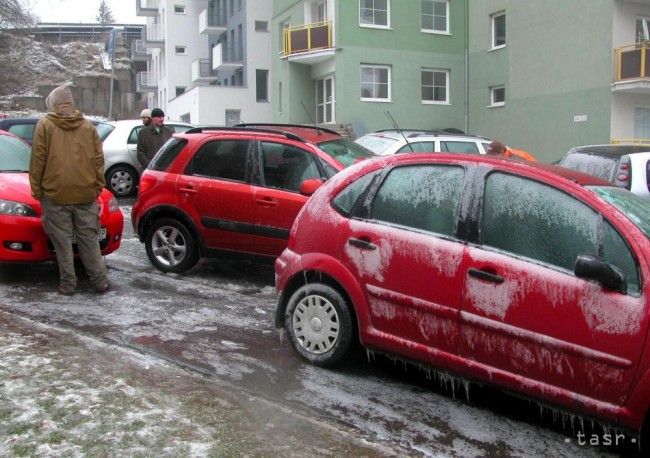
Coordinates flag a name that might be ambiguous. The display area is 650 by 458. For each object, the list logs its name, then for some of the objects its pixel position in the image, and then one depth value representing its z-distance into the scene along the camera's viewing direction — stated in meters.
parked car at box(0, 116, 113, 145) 14.16
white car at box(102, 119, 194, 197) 13.87
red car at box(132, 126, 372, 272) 7.21
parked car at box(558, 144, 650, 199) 8.89
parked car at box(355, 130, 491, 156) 11.01
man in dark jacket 11.54
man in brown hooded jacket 6.36
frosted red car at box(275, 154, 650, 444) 3.66
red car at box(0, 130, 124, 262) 6.64
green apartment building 22.91
